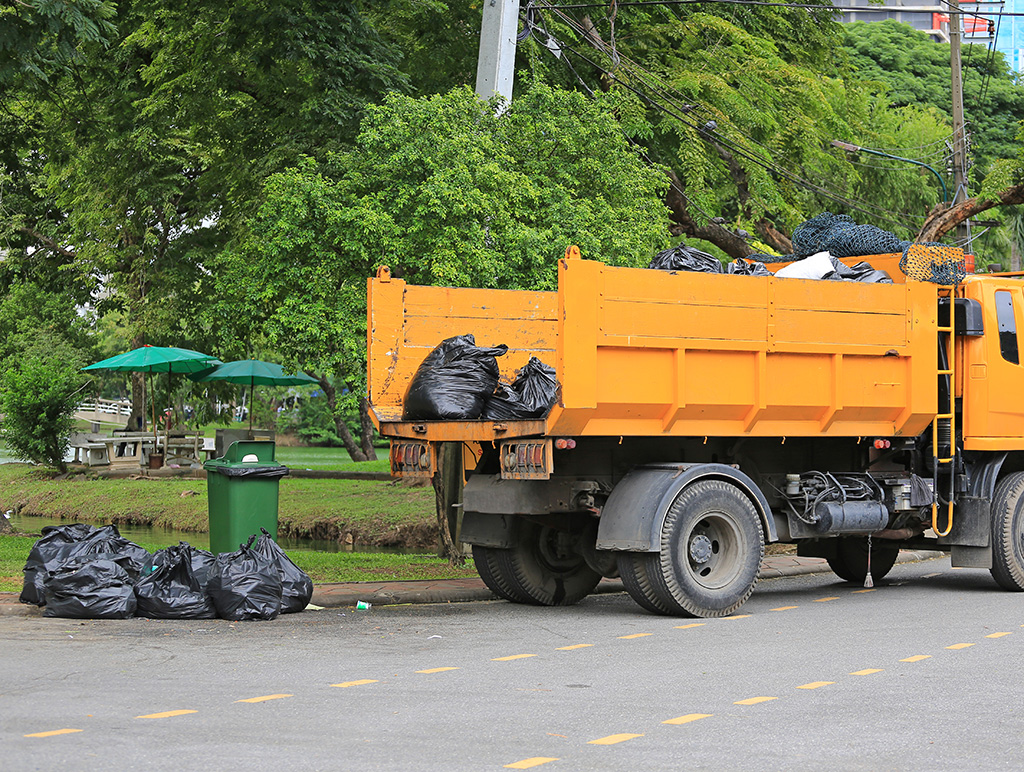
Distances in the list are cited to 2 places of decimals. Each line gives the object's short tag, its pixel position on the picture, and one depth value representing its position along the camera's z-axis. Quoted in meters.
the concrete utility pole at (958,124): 24.73
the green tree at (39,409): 27.95
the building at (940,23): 21.00
